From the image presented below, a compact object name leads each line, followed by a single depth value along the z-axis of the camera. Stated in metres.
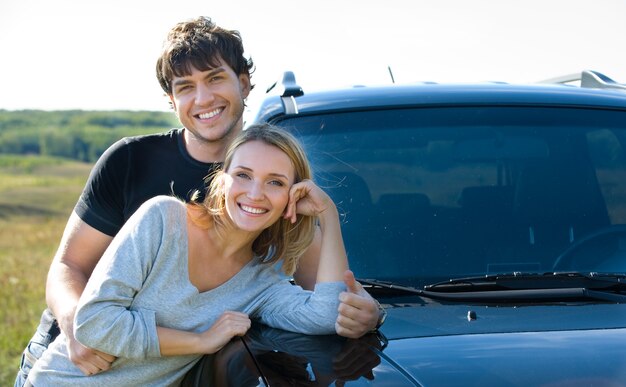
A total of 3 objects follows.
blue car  2.77
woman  2.83
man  3.53
